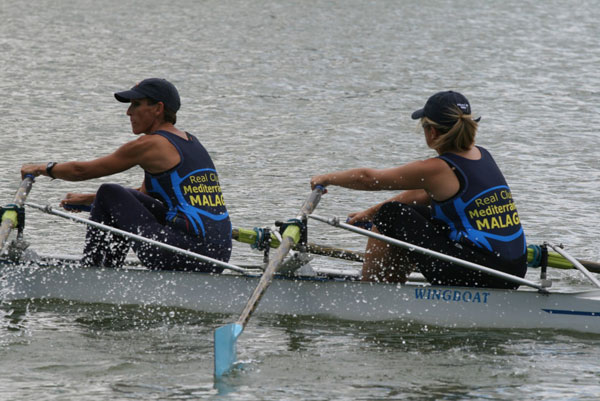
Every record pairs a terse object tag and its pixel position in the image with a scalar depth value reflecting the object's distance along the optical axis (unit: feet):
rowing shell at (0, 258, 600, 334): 59.98
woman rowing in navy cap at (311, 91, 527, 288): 57.57
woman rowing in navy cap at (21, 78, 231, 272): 62.08
